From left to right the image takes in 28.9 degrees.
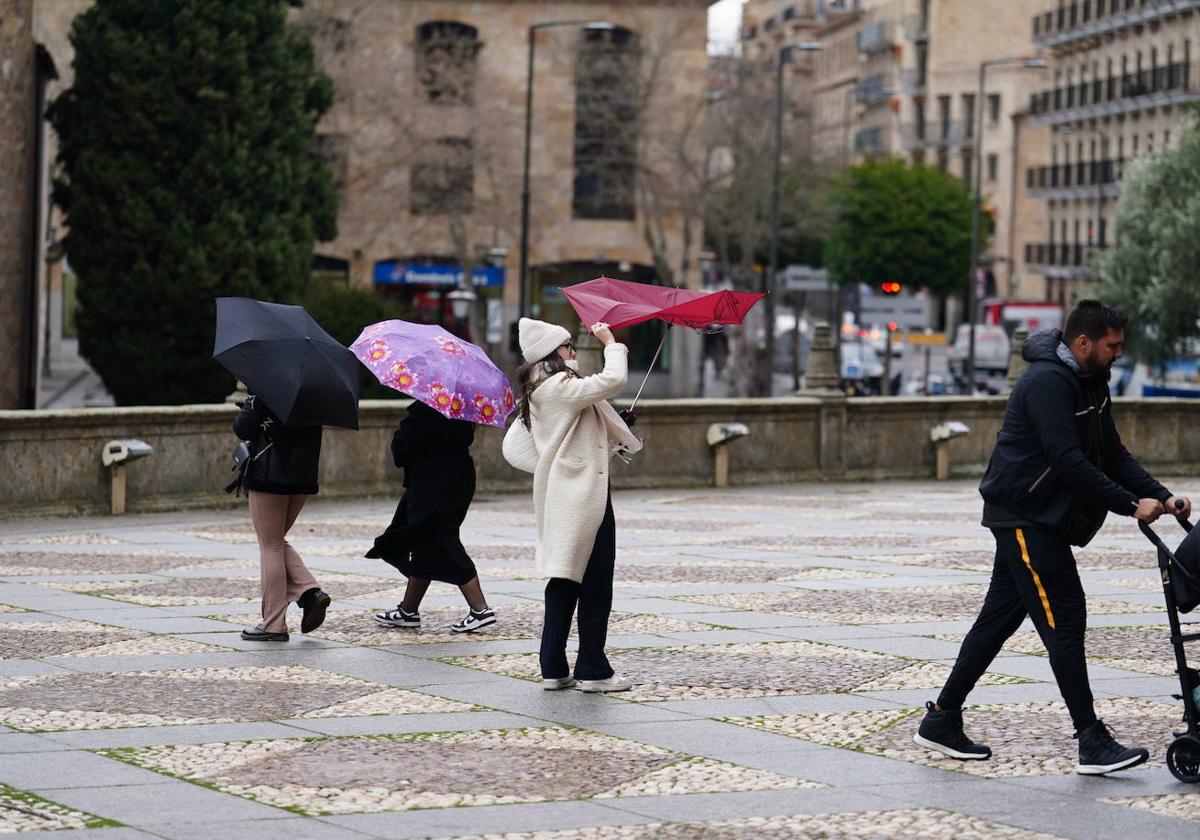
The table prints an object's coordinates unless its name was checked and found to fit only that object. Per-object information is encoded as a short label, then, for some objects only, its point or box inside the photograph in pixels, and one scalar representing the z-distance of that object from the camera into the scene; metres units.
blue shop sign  63.81
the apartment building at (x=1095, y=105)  84.88
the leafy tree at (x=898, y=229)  91.69
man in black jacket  8.45
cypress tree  36.00
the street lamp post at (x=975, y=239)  60.25
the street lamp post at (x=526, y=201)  50.22
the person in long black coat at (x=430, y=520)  12.02
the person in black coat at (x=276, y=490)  11.47
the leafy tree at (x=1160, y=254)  57.94
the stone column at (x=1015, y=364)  28.84
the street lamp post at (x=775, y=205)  53.34
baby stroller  8.34
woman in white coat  10.20
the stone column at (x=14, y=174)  28.88
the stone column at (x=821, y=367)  25.55
